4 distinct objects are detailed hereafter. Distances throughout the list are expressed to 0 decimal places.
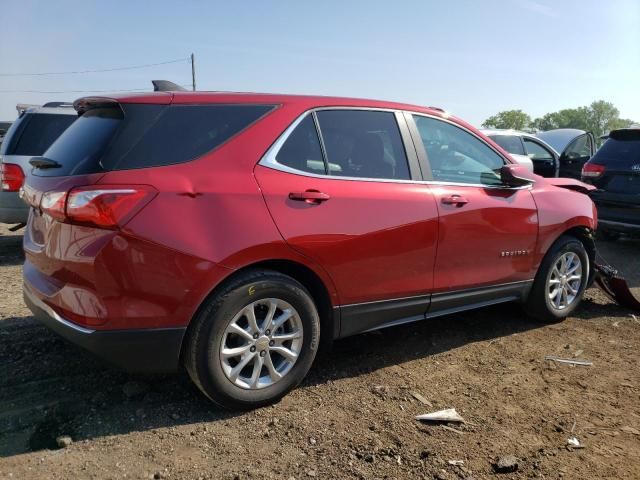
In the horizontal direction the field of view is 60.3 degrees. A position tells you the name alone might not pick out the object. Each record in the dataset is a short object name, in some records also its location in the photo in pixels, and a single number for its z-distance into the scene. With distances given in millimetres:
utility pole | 46125
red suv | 2705
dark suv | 7290
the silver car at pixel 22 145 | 6820
